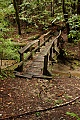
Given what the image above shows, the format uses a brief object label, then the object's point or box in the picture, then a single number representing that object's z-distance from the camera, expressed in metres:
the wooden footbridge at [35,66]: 10.38
